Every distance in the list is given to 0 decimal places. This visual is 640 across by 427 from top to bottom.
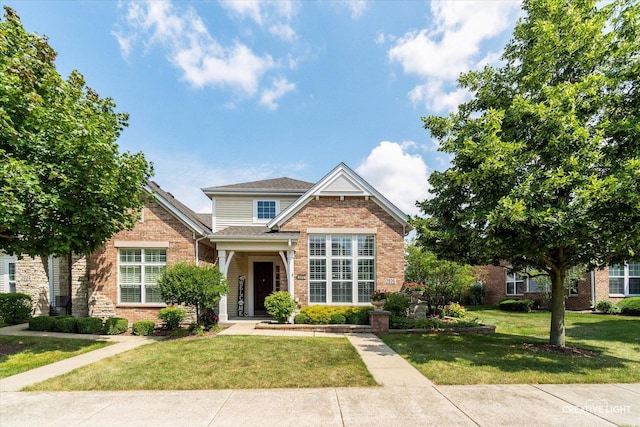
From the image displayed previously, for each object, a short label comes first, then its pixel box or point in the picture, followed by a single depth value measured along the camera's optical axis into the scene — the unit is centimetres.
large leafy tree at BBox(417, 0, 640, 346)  698
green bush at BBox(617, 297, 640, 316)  1815
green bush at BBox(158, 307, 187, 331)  1188
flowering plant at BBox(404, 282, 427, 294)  1349
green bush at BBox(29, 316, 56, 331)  1239
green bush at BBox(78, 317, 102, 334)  1205
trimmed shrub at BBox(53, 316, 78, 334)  1221
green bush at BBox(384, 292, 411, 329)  1275
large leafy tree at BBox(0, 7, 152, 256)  809
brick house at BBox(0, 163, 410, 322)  1331
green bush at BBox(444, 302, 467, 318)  1579
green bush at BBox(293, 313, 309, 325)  1284
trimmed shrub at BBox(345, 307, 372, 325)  1285
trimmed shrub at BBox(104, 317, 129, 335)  1213
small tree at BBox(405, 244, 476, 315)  1648
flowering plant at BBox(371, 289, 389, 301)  1328
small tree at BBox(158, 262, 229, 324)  1118
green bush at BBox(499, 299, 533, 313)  2134
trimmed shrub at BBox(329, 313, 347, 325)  1275
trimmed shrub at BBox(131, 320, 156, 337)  1201
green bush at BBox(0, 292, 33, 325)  1419
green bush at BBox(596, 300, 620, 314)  1877
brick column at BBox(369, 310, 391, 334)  1218
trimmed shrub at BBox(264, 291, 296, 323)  1289
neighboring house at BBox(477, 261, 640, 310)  2006
